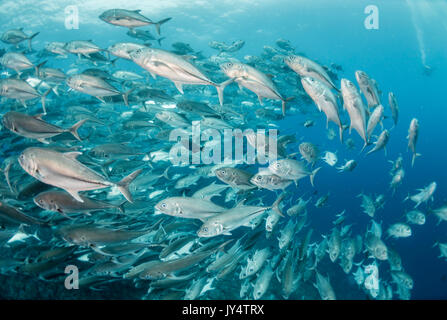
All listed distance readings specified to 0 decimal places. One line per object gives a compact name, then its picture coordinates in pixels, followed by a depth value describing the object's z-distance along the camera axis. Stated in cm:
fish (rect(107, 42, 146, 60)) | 420
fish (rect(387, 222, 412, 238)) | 723
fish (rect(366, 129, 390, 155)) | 572
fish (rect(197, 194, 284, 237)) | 366
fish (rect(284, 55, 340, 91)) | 354
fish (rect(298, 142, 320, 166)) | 520
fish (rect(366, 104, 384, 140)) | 397
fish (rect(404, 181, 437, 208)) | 761
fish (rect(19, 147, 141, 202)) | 258
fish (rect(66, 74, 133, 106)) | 448
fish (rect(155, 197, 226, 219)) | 385
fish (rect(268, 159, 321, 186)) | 435
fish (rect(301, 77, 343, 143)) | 344
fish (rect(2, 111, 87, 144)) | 315
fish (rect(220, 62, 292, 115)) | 358
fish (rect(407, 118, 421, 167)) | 574
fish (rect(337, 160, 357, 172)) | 791
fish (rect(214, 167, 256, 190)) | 433
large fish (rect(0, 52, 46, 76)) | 536
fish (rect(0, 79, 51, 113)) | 431
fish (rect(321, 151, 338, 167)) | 788
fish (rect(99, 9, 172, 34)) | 473
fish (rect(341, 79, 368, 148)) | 348
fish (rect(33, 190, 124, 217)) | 306
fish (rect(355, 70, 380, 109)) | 379
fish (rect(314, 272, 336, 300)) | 524
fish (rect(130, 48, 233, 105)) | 318
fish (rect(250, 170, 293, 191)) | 424
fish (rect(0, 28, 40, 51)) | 708
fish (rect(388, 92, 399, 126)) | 503
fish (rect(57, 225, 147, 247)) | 352
